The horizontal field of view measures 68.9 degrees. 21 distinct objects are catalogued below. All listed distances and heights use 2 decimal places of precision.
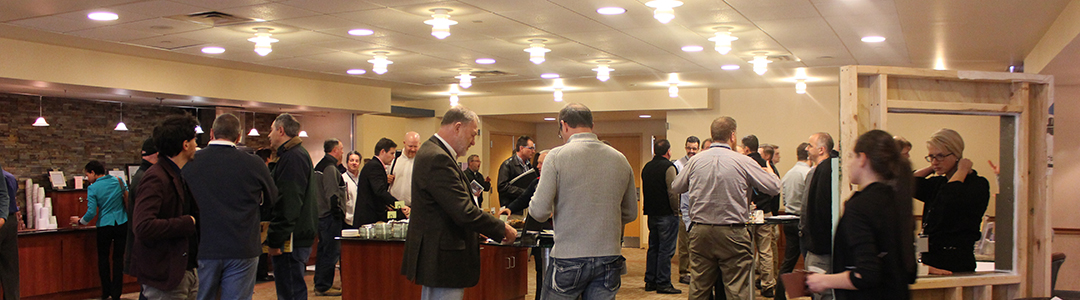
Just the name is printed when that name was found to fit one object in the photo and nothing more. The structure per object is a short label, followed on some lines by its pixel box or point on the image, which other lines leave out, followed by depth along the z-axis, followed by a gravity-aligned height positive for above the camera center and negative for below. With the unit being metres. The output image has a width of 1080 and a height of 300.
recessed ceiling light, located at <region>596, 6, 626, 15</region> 5.60 +0.97
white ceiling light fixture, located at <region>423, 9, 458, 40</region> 5.80 +0.92
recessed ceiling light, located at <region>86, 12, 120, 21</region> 5.73 +0.95
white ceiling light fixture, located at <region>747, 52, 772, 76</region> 8.02 +0.89
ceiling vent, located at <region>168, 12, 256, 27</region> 5.75 +0.95
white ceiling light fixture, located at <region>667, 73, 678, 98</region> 10.32 +0.82
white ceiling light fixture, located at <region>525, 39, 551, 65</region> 7.17 +0.90
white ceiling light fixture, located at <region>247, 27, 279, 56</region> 6.63 +0.90
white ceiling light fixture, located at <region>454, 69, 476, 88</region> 9.63 +0.86
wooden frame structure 3.58 +0.10
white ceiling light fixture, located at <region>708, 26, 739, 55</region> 6.54 +0.92
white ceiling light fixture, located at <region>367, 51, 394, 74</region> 7.95 +0.87
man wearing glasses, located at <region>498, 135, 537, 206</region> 6.78 -0.23
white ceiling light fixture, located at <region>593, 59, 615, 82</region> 8.66 +0.86
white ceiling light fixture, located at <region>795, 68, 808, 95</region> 9.91 +0.83
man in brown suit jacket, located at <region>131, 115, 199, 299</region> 3.59 -0.36
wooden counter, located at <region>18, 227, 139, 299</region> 6.92 -1.08
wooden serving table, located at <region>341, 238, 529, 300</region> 5.56 -0.90
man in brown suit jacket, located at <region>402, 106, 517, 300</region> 3.50 -0.37
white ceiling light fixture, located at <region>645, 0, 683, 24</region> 5.25 +0.92
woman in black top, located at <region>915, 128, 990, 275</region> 3.77 -0.32
